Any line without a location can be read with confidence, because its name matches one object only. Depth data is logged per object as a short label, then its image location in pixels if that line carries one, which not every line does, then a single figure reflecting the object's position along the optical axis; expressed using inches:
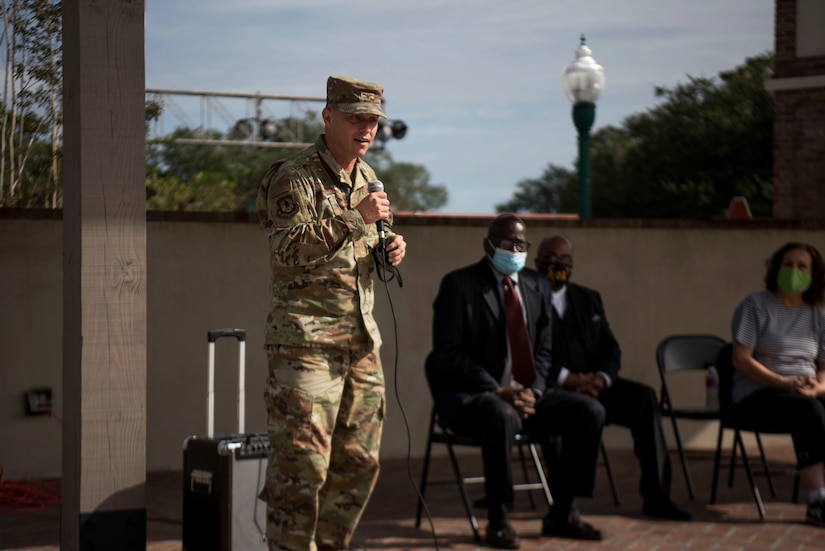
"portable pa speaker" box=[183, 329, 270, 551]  195.6
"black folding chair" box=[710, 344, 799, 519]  279.7
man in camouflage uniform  176.2
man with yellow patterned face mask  269.7
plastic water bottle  314.9
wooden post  189.8
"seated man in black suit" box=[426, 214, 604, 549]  248.5
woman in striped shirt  276.2
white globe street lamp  505.0
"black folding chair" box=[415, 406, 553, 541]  248.7
